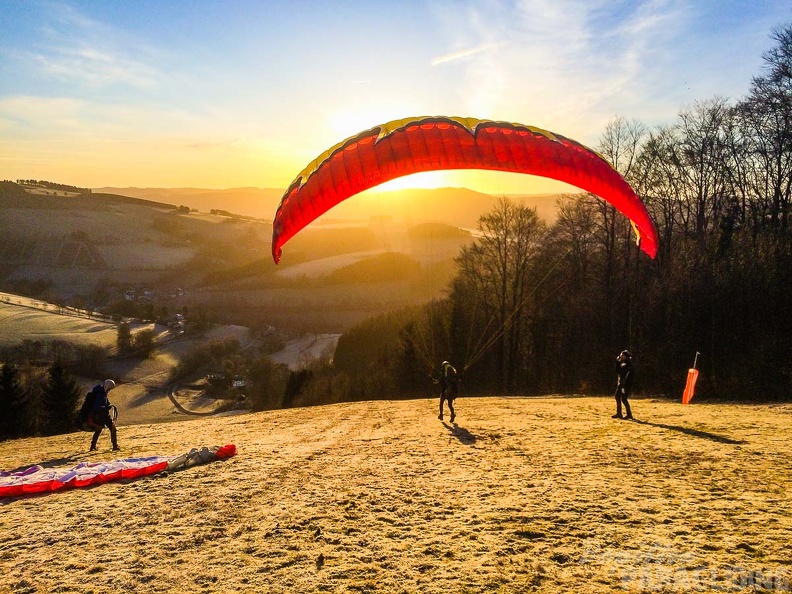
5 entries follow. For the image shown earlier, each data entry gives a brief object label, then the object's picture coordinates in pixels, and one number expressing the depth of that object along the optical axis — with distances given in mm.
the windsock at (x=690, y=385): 13695
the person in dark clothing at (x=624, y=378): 11531
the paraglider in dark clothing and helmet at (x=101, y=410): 9852
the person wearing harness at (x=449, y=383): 12023
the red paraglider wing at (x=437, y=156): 9500
